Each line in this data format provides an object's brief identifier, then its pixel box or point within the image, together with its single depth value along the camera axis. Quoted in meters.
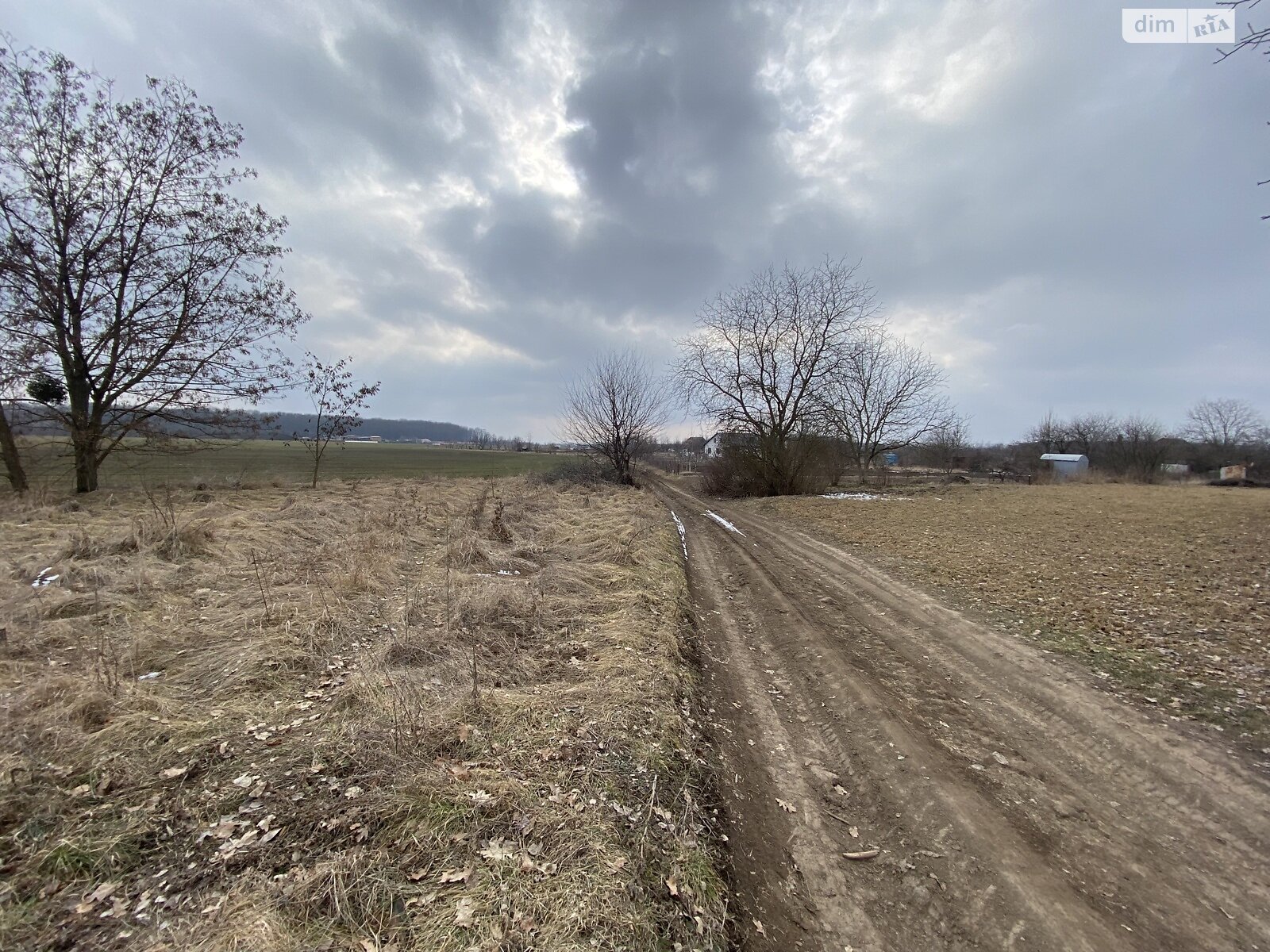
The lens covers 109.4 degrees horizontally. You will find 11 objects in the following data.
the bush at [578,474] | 21.73
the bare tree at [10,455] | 11.40
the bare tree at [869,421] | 32.44
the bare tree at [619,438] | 21.48
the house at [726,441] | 24.88
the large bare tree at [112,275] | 11.39
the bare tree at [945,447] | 38.94
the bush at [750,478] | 23.95
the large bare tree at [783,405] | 23.88
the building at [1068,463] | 46.53
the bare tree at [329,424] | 18.31
